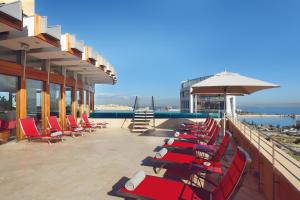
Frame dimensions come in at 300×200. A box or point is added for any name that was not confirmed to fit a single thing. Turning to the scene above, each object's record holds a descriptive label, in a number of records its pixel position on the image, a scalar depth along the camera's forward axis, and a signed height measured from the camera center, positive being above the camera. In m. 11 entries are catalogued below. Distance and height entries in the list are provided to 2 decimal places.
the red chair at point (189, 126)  10.10 -0.97
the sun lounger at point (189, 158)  4.33 -1.10
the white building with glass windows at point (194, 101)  28.63 +0.54
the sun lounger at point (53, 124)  9.36 -0.78
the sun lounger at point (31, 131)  7.88 -0.92
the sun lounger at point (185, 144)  5.72 -1.04
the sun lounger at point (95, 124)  12.33 -1.04
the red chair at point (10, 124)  8.32 -0.68
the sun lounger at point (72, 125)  10.13 -0.90
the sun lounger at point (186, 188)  2.55 -1.15
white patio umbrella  6.11 +0.69
